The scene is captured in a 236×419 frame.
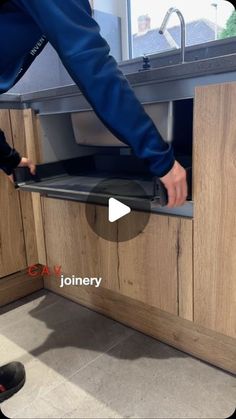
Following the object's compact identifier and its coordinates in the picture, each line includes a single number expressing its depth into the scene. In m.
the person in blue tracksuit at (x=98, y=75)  0.62
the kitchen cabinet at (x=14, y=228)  1.27
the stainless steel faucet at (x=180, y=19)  1.24
